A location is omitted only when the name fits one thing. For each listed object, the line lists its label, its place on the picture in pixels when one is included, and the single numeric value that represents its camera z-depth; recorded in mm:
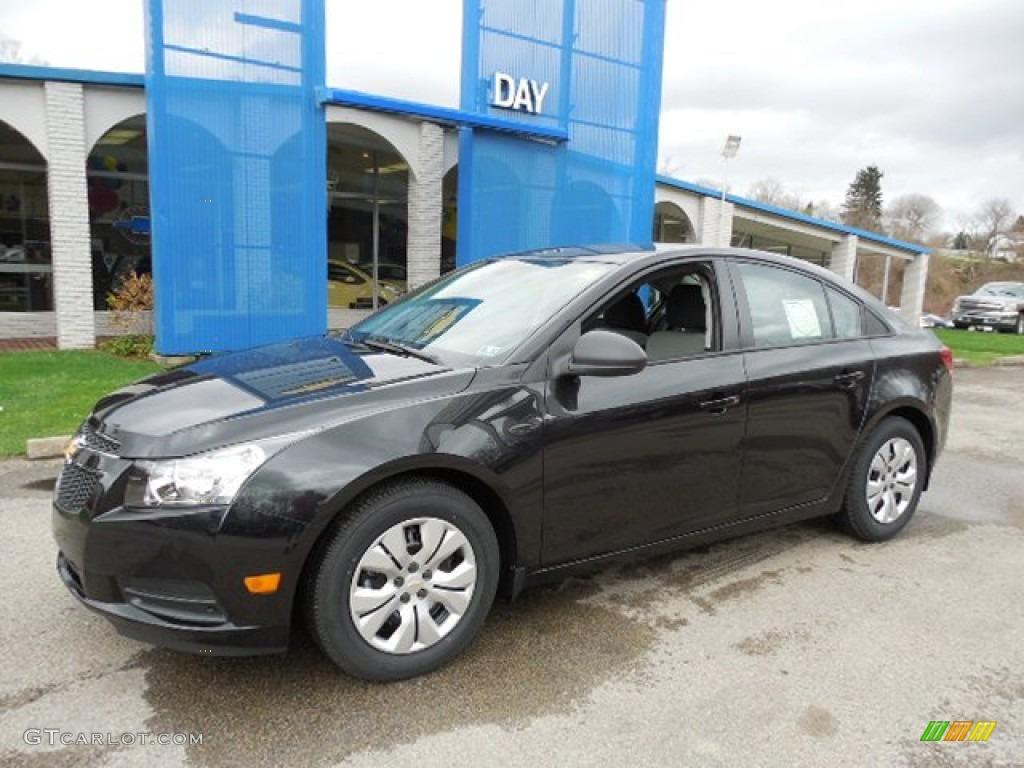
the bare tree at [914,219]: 72000
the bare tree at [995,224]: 64750
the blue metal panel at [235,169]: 9664
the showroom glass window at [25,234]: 12578
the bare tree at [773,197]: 63784
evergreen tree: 81875
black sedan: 2590
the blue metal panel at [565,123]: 11633
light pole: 16938
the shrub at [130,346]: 10602
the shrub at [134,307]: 11406
